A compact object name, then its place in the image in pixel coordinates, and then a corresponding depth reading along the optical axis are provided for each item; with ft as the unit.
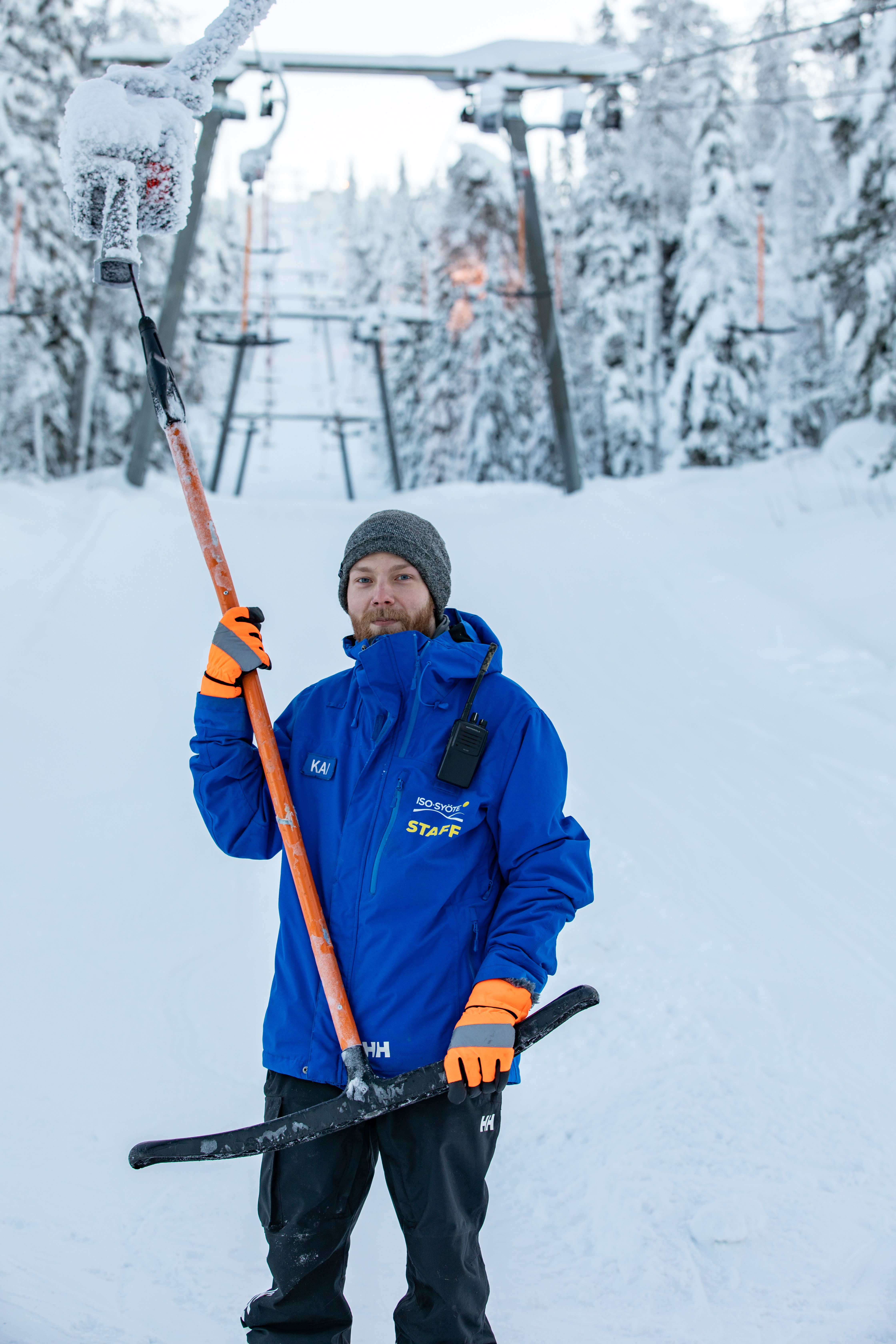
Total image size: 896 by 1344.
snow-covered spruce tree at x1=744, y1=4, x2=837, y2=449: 88.74
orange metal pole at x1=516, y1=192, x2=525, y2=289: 43.19
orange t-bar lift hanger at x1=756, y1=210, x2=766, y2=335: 40.91
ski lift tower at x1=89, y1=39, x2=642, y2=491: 37.32
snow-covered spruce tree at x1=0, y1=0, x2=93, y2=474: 56.80
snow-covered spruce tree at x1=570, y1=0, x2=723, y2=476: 88.94
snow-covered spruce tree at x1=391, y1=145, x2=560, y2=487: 94.22
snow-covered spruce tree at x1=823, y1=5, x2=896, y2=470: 43.24
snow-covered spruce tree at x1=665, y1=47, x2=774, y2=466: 72.69
